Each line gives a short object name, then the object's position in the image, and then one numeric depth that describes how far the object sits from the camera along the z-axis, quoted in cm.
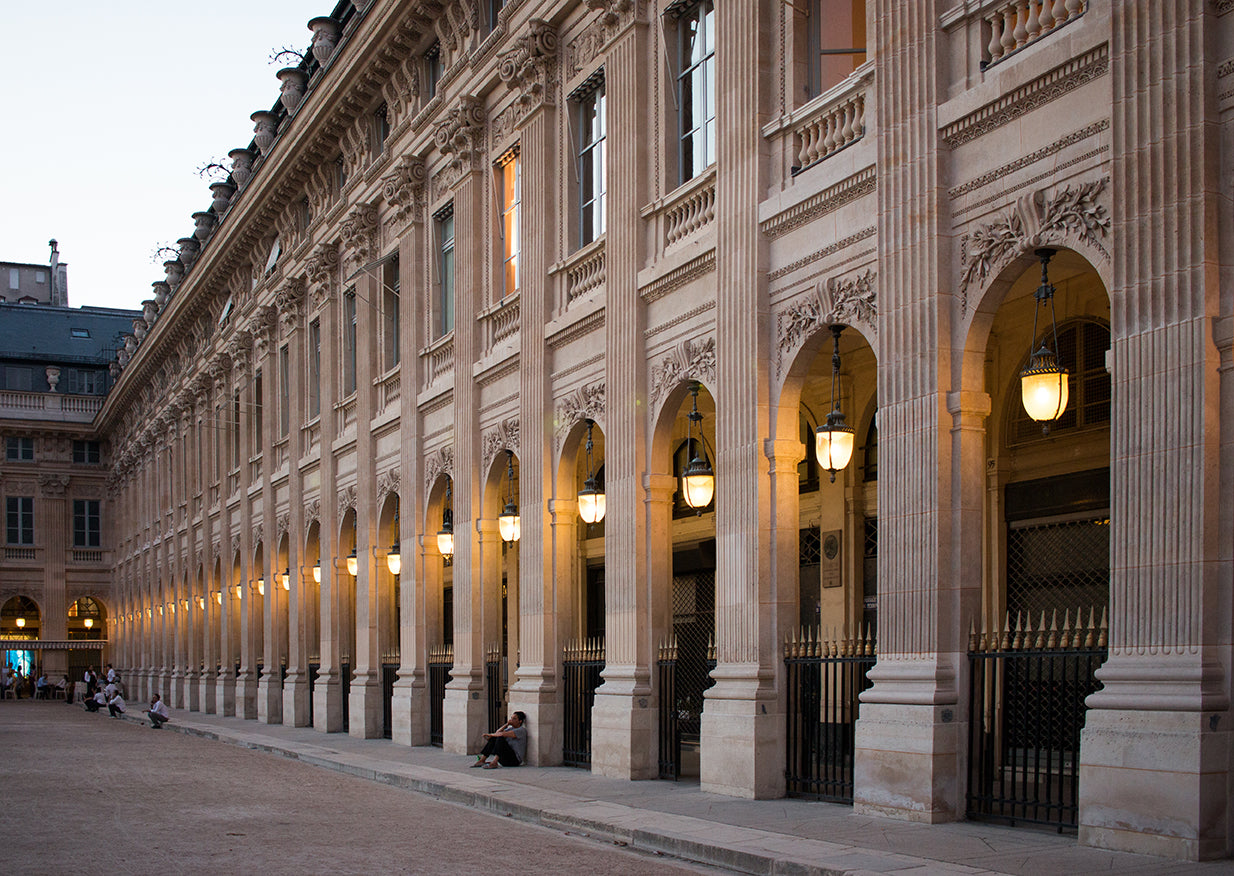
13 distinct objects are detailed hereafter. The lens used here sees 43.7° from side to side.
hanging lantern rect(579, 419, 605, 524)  1966
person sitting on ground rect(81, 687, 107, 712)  5073
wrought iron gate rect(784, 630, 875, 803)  1478
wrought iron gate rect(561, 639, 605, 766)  2038
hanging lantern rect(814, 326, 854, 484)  1490
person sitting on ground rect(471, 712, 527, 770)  2100
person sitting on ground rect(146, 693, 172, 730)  3734
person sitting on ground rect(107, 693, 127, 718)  4656
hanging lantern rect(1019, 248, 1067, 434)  1203
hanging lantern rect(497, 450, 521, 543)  2241
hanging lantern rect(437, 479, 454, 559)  2542
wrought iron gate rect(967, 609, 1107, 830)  1190
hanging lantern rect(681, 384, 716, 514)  1694
